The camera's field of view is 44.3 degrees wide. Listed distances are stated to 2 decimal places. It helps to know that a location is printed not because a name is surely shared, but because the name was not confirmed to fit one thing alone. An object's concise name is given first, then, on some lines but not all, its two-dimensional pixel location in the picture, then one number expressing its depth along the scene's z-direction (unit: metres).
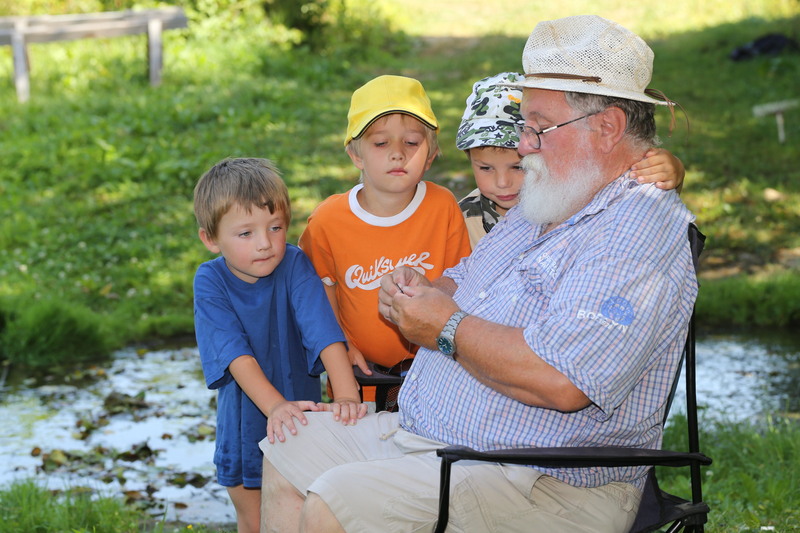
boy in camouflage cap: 3.29
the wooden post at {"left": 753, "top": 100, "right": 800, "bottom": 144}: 9.43
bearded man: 2.35
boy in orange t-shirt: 3.18
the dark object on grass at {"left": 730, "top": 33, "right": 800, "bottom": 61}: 12.66
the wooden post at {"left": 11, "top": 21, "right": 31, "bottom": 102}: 10.44
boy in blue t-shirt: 2.91
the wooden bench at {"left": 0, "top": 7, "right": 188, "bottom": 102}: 10.52
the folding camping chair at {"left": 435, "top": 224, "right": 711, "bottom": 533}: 2.22
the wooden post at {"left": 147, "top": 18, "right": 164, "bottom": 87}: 11.07
